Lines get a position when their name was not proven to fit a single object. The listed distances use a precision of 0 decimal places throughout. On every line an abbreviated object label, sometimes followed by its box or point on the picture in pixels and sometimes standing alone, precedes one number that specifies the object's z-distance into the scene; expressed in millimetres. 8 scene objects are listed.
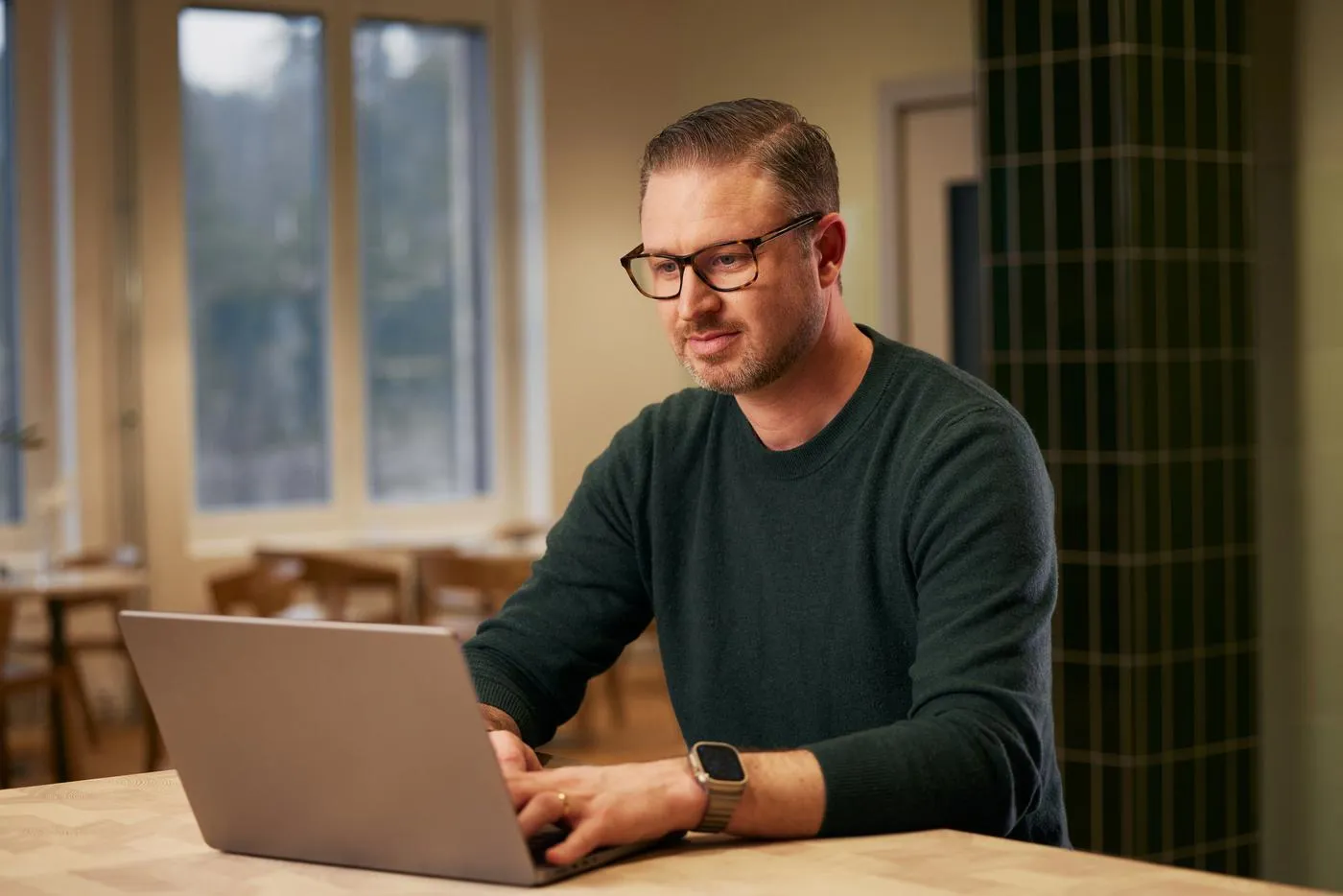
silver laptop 1239
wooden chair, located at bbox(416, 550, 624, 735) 6012
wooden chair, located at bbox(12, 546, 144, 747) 6324
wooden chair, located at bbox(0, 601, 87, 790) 5125
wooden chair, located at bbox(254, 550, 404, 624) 6551
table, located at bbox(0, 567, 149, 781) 5555
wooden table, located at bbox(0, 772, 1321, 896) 1261
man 1453
